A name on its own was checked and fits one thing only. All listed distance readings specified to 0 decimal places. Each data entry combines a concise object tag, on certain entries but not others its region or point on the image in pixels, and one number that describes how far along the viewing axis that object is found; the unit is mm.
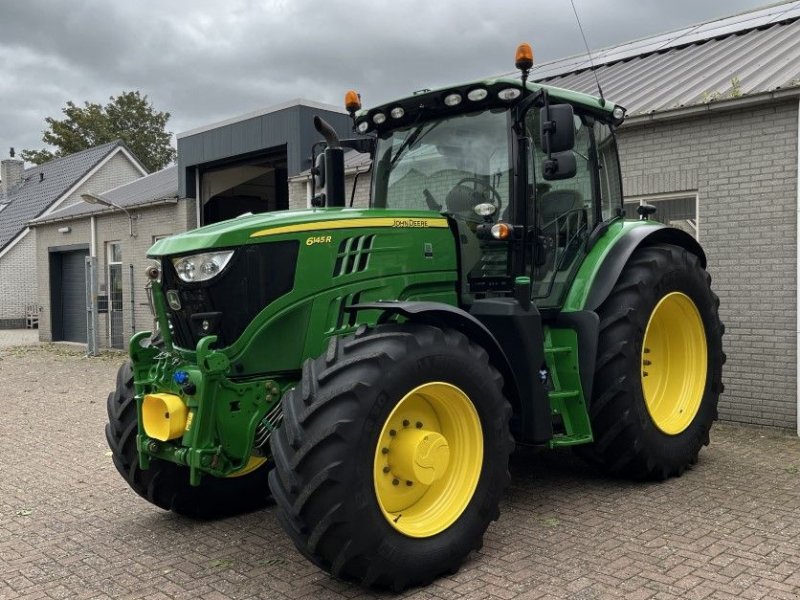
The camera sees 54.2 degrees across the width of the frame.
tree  43094
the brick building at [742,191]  7324
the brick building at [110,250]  17016
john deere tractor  3643
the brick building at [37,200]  27734
